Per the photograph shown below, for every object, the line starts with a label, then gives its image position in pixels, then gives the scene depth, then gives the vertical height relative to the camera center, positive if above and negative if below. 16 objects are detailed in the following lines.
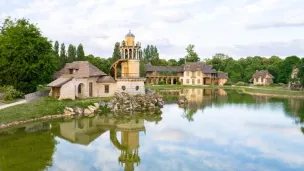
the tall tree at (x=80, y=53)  53.31 +5.10
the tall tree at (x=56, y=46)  58.54 +6.82
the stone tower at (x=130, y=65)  33.88 +1.91
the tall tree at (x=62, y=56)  53.09 +4.64
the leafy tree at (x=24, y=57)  31.39 +2.63
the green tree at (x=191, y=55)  84.82 +7.36
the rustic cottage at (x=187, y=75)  67.94 +1.53
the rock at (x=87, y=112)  28.15 -2.67
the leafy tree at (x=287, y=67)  62.56 +2.96
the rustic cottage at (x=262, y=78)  67.19 +0.75
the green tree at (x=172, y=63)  82.56 +5.05
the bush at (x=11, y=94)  28.84 -1.02
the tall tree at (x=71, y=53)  53.95 +5.23
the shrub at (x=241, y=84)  68.97 -0.55
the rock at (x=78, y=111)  27.83 -2.54
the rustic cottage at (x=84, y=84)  30.20 -0.18
